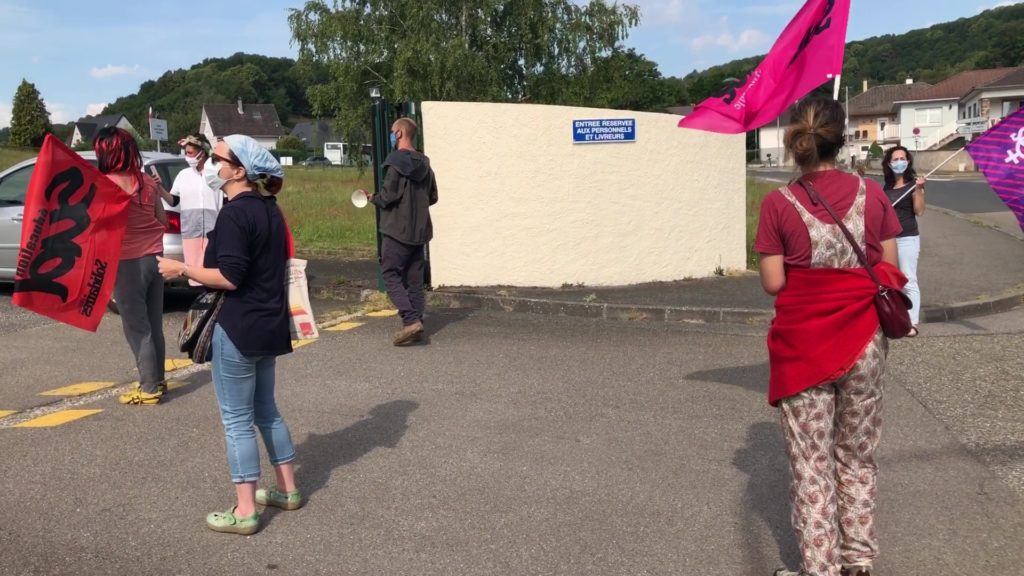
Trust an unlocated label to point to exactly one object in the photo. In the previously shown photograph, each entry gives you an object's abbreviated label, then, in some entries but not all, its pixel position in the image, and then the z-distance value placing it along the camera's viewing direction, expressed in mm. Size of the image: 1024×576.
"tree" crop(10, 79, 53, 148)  69188
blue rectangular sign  10750
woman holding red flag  6070
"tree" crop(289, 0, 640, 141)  33000
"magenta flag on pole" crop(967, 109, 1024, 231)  4828
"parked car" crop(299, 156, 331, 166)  80625
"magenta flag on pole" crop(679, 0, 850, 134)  4727
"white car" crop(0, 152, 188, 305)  10445
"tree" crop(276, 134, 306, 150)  104369
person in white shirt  7893
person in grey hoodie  8086
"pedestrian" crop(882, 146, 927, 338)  7827
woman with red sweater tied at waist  3330
